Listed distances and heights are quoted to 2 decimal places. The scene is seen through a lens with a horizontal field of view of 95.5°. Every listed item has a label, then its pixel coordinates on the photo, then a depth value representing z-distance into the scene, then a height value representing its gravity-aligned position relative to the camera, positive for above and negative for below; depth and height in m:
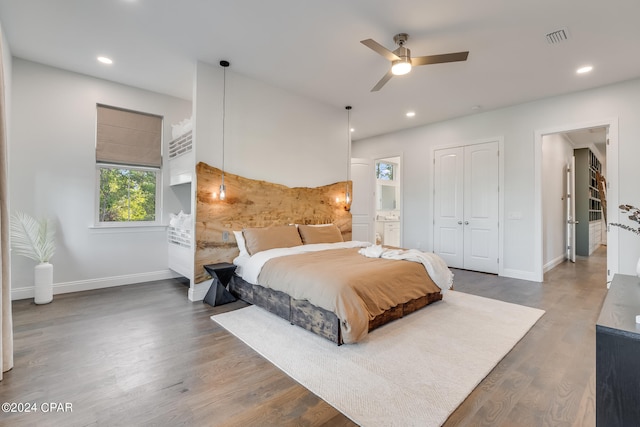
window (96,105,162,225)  4.26 +0.78
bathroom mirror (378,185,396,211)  8.38 +0.63
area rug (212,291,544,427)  1.77 -1.10
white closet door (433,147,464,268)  5.72 +0.26
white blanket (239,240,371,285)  3.36 -0.47
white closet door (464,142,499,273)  5.27 +0.23
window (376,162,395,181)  8.41 +1.40
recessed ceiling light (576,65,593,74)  3.69 +1.94
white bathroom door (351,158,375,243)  6.31 +0.41
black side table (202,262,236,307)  3.49 -0.83
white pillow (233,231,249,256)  3.80 -0.34
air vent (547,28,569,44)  2.96 +1.92
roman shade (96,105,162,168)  4.24 +1.21
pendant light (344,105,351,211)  5.59 +0.97
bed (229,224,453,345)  2.48 -0.63
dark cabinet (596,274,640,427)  1.01 -0.54
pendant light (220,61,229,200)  3.90 +1.68
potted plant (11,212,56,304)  3.46 -0.38
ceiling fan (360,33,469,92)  2.77 +1.60
